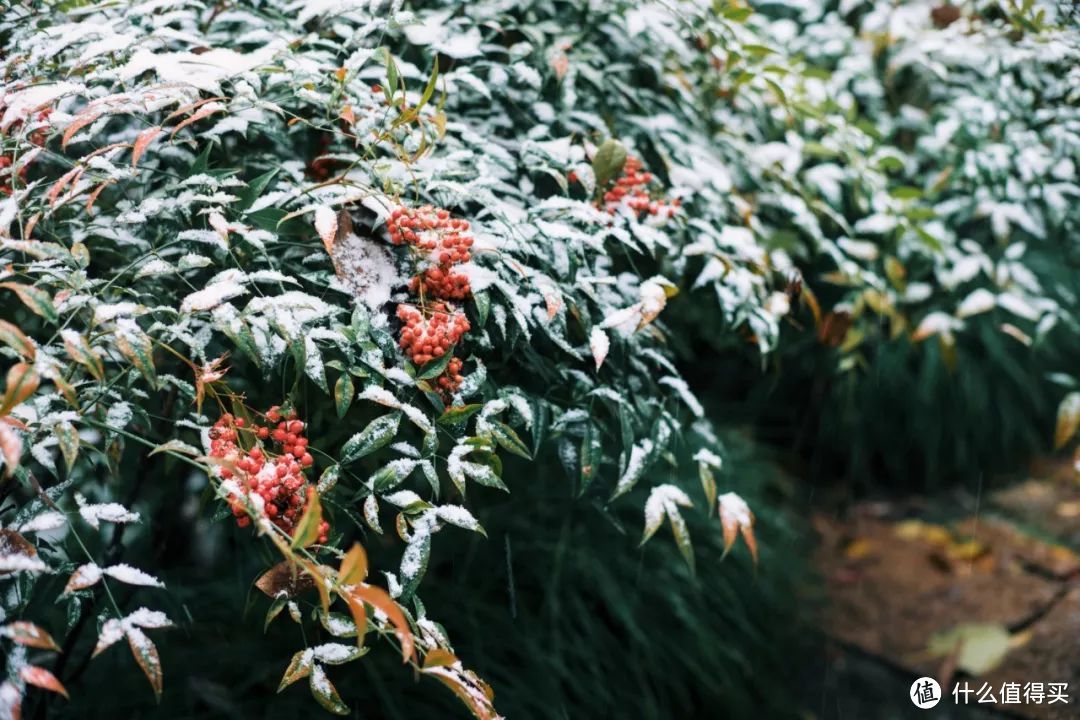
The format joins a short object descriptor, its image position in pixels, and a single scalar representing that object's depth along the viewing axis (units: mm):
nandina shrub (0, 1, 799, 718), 1017
